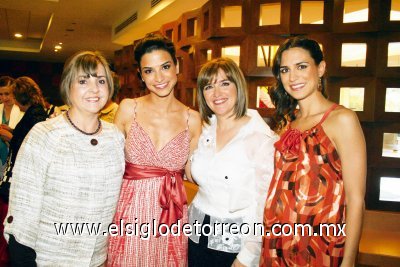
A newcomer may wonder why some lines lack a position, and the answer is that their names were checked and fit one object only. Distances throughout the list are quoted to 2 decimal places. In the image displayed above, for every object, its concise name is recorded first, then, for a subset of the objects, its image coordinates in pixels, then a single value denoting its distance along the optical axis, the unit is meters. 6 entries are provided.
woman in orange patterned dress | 1.51
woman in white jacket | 1.33
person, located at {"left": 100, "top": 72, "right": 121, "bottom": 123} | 3.93
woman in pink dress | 1.84
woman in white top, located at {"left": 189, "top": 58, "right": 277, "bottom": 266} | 1.69
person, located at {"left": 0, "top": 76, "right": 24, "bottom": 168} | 3.96
